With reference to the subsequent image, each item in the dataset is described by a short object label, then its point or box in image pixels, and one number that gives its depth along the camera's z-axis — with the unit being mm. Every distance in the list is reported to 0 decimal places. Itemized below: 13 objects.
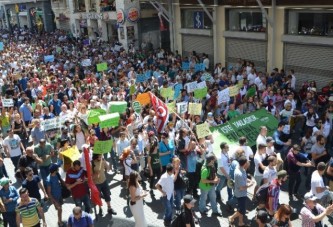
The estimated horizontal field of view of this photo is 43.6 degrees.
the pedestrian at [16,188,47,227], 6852
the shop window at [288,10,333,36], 15164
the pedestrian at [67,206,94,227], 6336
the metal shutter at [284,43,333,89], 15120
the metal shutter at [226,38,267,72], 17828
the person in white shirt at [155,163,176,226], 7637
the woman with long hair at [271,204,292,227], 5789
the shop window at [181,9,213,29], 21475
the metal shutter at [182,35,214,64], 21112
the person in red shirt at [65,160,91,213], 7777
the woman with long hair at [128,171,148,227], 7215
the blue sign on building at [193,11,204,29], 21781
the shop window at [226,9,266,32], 17931
